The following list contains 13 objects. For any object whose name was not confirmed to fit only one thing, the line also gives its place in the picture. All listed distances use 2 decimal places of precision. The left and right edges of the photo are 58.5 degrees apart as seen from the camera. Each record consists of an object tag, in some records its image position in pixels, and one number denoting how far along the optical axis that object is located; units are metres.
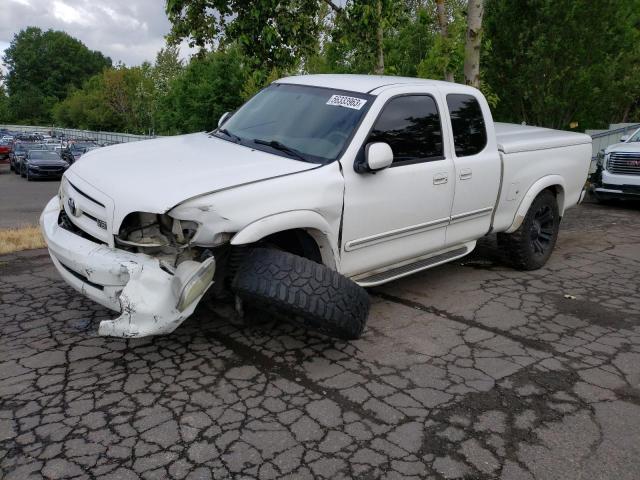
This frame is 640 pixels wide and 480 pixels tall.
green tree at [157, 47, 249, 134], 31.59
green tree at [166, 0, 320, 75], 10.12
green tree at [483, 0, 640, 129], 15.70
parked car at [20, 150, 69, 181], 25.30
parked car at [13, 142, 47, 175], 28.19
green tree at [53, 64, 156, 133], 58.69
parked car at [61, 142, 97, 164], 31.82
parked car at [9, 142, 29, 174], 28.86
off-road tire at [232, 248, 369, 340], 3.54
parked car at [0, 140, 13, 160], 32.31
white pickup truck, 3.47
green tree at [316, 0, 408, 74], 10.11
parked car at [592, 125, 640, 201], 10.34
